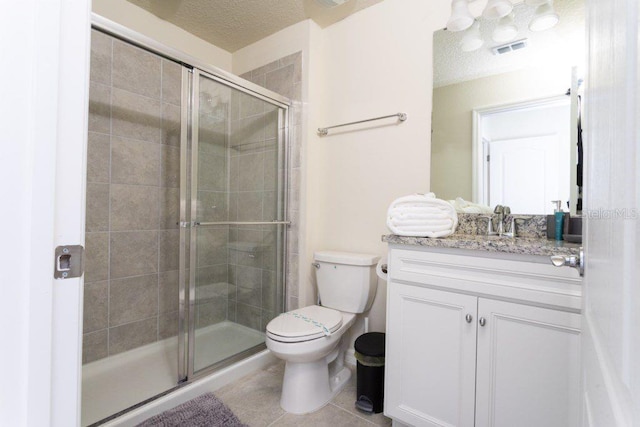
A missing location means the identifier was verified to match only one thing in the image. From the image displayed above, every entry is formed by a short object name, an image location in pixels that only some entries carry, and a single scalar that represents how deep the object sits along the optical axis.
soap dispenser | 1.31
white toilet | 1.49
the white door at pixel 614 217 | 0.26
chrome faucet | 1.50
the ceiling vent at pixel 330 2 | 1.80
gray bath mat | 1.40
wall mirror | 1.39
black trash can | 1.52
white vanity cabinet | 0.99
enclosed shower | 1.71
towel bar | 1.82
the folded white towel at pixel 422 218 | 1.32
